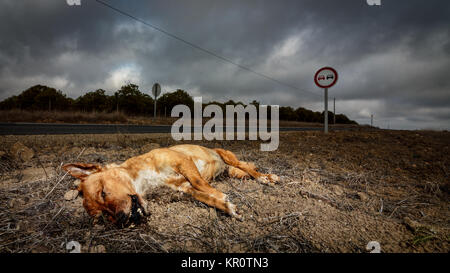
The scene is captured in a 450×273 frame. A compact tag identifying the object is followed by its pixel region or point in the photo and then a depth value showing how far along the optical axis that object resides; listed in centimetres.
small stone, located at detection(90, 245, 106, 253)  156
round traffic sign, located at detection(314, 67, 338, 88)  869
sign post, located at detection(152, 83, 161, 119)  1680
